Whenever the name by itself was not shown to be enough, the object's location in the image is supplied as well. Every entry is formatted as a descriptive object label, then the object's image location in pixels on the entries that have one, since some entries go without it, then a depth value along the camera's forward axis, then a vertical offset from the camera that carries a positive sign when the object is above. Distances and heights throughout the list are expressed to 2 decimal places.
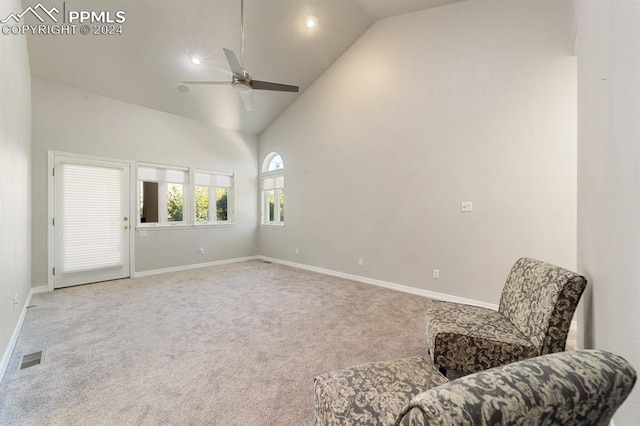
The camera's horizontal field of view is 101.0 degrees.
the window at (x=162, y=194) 5.18 +0.40
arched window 6.48 +0.60
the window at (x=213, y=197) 5.96 +0.37
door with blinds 4.22 -0.13
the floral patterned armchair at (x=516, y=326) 1.60 -0.81
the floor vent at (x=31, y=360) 2.13 -1.22
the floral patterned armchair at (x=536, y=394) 0.60 -0.44
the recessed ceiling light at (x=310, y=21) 4.15 +3.06
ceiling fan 2.92 +1.61
